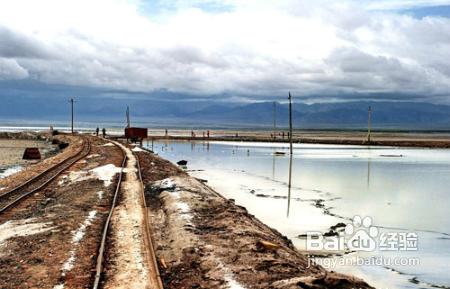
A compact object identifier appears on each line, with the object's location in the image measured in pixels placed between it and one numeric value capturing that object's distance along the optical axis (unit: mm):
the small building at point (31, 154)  45156
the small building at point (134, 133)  78188
